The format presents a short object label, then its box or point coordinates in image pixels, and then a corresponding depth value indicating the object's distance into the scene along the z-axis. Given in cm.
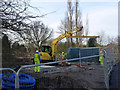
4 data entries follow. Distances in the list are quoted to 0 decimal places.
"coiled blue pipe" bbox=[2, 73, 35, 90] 321
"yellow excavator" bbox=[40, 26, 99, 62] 1382
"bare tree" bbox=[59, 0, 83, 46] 2656
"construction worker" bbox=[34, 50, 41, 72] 995
